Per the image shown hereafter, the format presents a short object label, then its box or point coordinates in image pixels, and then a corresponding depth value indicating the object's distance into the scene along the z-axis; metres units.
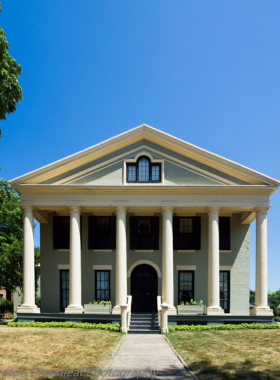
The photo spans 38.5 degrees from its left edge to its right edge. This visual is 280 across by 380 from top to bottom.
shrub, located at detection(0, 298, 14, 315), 42.56
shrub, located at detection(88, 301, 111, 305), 24.05
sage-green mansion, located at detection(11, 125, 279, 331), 24.28
